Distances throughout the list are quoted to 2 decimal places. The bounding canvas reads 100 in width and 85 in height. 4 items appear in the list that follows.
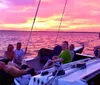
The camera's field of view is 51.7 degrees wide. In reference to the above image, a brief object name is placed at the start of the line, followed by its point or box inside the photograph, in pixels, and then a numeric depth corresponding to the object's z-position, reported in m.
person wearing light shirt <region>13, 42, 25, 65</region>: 3.17
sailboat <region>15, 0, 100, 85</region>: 1.66
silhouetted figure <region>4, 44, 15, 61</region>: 3.17
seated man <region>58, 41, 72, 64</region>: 2.66
